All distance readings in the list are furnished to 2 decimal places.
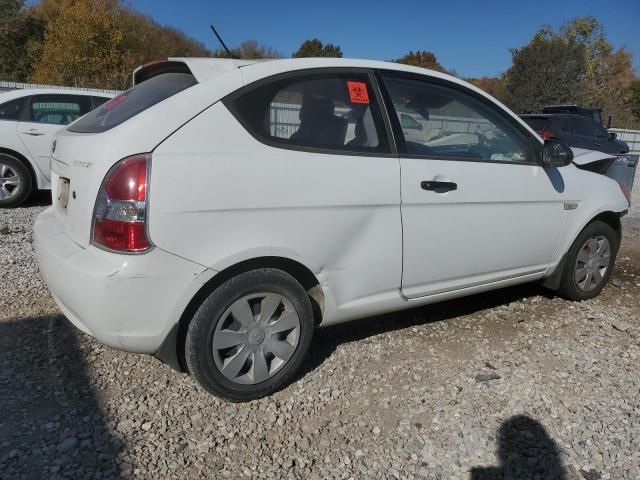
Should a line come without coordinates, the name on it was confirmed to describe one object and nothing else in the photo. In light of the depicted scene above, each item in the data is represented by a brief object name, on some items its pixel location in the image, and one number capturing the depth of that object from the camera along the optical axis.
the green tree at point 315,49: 45.28
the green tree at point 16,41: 28.94
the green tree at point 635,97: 36.58
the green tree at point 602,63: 37.50
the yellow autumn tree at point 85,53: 26.55
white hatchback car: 2.30
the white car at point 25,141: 6.82
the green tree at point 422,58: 54.47
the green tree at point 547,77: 29.31
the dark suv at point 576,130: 11.88
